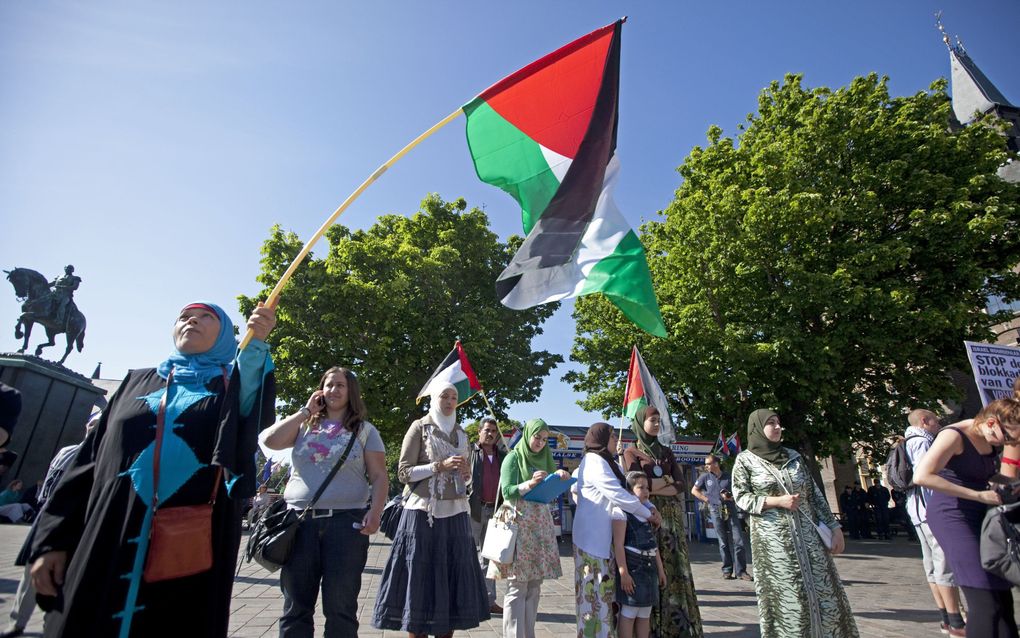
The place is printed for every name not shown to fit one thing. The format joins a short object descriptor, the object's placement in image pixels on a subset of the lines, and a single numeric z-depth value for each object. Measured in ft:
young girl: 13.85
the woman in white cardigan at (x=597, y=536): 13.91
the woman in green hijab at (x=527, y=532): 14.74
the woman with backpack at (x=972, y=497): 10.91
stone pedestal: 52.01
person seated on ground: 49.47
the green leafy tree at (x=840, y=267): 51.98
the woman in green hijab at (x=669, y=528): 15.88
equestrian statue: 66.59
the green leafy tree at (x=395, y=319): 64.28
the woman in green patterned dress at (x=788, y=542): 13.87
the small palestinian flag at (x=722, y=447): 58.39
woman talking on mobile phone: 10.74
